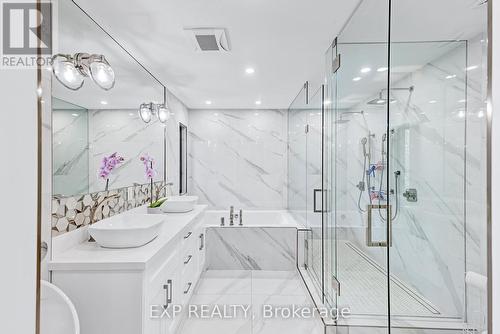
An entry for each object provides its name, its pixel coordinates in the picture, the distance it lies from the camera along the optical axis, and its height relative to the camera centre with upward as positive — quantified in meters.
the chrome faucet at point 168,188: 3.99 -0.29
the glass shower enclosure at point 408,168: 1.01 +0.00
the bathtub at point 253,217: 4.95 -0.83
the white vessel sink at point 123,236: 1.81 -0.42
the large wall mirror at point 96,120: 1.85 +0.36
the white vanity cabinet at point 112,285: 1.62 -0.64
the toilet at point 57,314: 1.44 -0.71
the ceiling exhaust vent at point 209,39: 2.26 +1.00
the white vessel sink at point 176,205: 3.35 -0.43
